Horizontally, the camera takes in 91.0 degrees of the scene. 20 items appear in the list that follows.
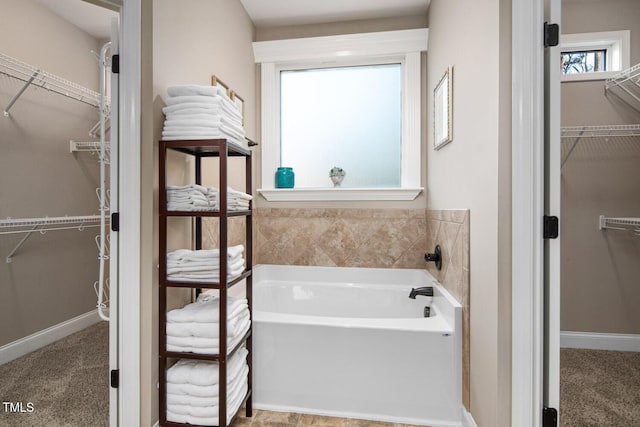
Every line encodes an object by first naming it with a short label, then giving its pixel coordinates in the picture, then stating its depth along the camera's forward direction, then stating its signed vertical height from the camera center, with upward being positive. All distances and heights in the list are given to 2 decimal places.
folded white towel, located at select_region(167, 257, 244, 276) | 1.41 -0.25
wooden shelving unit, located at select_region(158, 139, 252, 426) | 1.36 -0.31
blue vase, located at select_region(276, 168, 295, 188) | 2.82 +0.31
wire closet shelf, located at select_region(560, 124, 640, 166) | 2.25 +0.56
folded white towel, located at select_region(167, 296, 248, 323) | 1.41 -0.46
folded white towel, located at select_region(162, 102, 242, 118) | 1.42 +0.48
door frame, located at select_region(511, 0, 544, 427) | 1.16 +0.02
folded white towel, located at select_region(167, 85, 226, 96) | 1.41 +0.55
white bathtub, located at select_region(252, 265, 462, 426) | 1.62 -0.82
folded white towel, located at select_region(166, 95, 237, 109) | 1.42 +0.51
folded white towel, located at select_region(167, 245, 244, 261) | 1.41 -0.19
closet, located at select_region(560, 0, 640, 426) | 2.27 +0.10
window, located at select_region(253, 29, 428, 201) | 2.69 +0.90
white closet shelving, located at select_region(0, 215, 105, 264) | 2.20 -0.09
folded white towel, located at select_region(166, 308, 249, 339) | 1.39 -0.52
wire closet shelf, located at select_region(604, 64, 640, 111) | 2.22 +0.89
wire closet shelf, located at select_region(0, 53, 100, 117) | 2.21 +1.04
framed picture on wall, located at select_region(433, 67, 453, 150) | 1.89 +0.67
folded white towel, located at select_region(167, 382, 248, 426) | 1.39 -0.90
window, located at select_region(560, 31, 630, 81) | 2.27 +1.19
